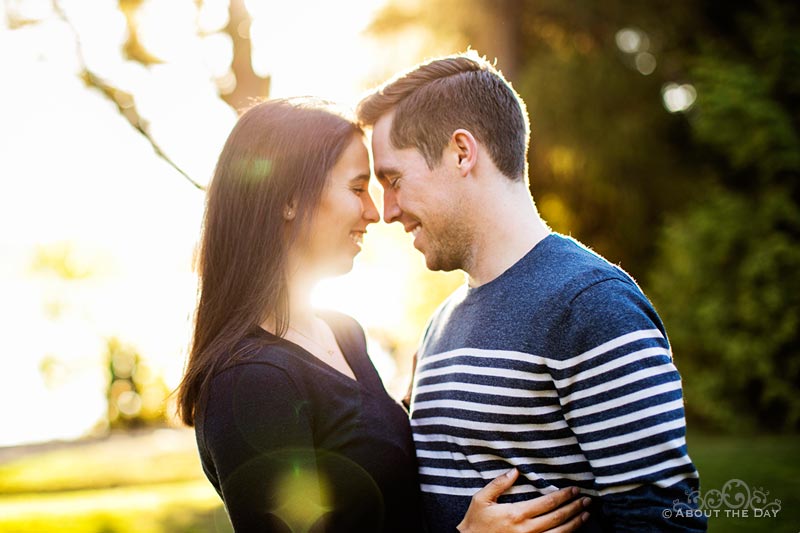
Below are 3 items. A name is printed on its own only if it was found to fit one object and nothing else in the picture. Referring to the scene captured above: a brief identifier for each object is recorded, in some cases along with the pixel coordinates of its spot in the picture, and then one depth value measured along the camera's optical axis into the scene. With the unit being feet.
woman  7.02
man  6.54
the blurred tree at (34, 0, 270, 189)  20.39
